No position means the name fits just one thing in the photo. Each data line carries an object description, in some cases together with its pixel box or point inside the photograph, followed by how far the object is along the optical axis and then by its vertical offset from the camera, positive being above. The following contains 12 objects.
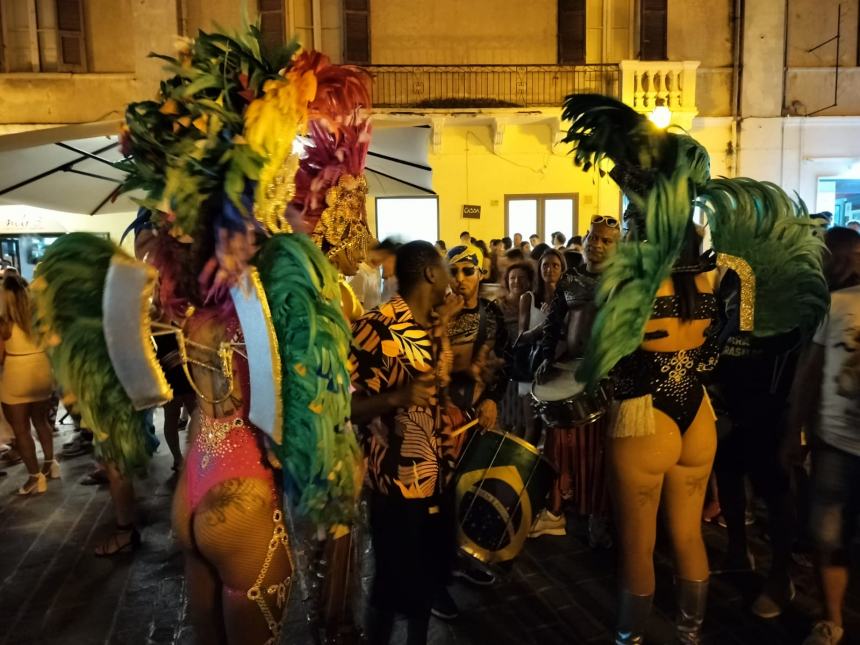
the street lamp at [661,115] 9.68 +1.79
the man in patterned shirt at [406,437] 2.55 -0.80
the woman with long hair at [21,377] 5.70 -1.13
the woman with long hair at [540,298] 5.23 -0.49
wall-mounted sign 14.65 +0.63
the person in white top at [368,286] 7.14 -0.50
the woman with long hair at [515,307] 5.84 -0.62
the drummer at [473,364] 3.27 -0.64
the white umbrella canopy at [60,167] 5.29 +0.75
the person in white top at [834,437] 2.96 -0.93
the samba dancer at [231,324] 1.92 -0.24
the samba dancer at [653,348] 2.63 -0.47
